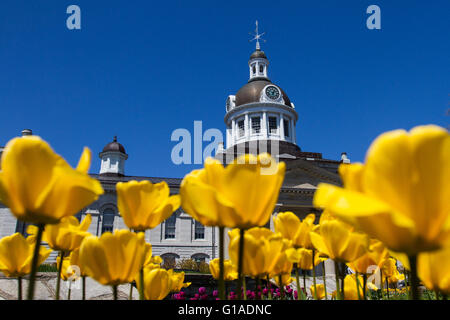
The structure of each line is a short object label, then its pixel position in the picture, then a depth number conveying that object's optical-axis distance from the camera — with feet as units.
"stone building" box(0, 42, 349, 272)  77.37
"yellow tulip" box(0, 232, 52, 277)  1.83
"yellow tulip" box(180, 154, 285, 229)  1.15
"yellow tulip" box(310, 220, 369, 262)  1.64
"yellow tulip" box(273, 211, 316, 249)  2.20
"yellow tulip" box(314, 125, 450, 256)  0.87
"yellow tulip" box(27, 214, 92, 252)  1.75
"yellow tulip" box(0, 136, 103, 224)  1.11
